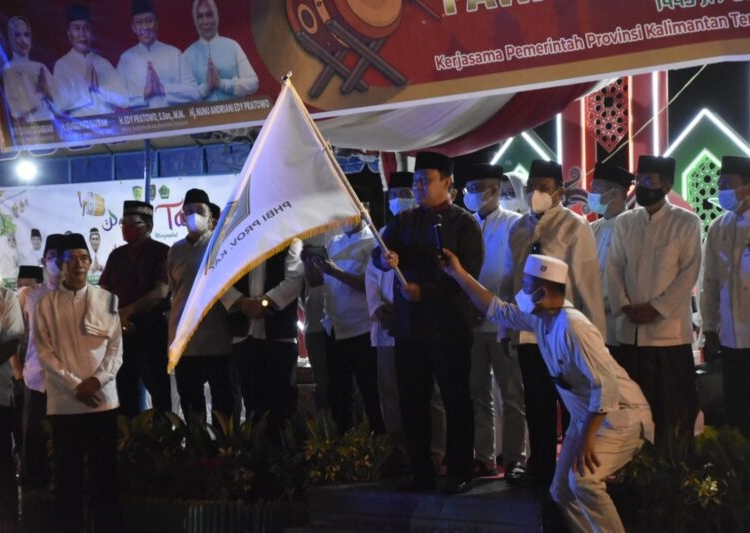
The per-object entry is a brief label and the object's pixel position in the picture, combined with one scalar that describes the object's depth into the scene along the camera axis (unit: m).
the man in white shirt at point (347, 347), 8.77
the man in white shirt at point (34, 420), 8.66
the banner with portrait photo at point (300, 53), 8.27
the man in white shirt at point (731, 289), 7.71
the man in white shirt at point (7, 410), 8.29
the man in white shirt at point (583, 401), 6.22
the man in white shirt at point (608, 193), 8.48
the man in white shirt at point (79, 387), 7.72
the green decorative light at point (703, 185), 11.11
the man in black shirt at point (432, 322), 7.30
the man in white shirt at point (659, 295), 7.69
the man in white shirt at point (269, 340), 8.95
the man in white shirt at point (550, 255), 7.32
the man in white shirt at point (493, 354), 7.77
